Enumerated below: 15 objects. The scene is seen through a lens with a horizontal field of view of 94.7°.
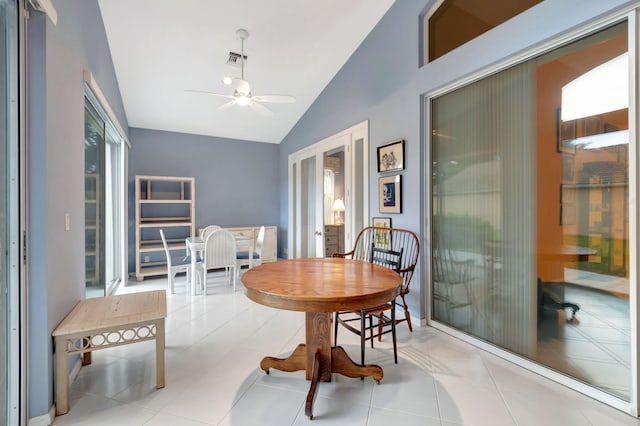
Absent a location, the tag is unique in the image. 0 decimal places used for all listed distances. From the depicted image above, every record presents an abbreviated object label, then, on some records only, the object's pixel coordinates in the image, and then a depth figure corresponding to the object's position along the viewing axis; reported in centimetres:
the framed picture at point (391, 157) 301
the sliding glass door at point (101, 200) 273
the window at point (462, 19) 225
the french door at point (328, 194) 382
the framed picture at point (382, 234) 323
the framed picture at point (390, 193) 305
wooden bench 164
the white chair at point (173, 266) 393
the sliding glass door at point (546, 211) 170
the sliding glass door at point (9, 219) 140
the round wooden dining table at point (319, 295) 145
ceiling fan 296
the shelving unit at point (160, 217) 477
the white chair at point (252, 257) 438
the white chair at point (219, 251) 380
